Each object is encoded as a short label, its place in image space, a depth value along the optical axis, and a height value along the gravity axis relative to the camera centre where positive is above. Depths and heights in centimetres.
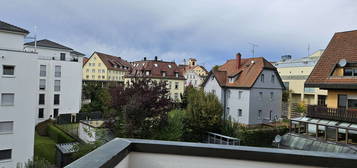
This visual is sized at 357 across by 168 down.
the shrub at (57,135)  2041 -523
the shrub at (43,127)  2491 -526
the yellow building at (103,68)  5484 +409
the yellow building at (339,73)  1423 +112
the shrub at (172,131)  1073 -239
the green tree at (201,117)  1739 -252
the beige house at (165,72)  4084 +241
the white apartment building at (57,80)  2903 +34
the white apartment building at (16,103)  1647 -170
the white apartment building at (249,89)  2447 -33
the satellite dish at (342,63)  1448 +176
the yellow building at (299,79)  3396 +150
